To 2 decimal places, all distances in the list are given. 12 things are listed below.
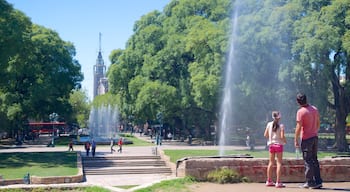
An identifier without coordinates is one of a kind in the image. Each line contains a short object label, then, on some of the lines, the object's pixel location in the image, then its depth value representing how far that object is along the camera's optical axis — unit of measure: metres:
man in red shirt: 8.12
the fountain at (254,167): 9.36
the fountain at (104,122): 56.27
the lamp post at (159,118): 39.64
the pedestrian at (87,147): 28.56
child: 8.39
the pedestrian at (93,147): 28.38
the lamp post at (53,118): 76.38
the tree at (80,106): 82.38
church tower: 181.93
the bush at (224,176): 9.06
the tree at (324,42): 27.58
